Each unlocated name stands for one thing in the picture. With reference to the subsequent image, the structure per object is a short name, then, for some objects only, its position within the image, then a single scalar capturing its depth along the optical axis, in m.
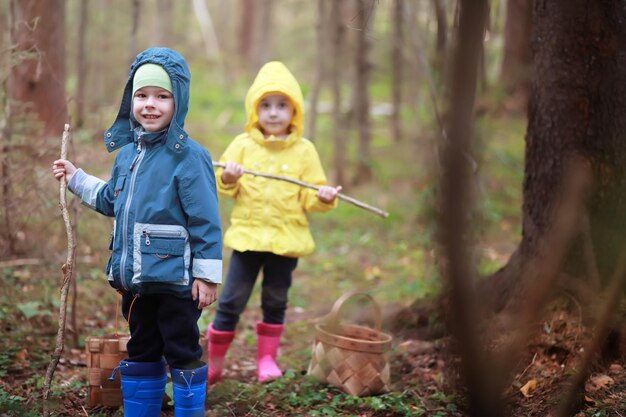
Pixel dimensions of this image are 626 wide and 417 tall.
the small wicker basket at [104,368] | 3.86
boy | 3.31
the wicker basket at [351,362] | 4.30
